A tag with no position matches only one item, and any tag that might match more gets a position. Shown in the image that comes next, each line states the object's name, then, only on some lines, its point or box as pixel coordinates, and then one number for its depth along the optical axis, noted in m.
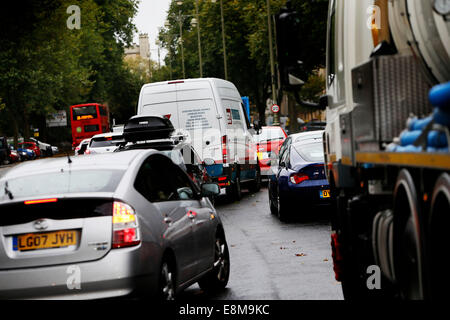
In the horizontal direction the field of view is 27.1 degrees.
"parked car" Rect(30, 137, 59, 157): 85.31
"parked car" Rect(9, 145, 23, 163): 70.39
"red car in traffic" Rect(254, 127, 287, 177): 26.70
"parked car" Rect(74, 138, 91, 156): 31.97
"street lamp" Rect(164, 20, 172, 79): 101.59
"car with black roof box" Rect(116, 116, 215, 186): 16.62
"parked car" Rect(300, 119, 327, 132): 56.03
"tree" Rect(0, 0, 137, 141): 34.09
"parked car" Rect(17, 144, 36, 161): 76.94
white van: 20.66
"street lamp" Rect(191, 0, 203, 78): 74.27
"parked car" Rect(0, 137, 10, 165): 67.13
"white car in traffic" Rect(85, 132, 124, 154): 28.05
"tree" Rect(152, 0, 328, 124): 56.28
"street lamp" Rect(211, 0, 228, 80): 64.09
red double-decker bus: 72.25
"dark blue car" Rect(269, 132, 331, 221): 16.03
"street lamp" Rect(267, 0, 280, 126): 47.53
